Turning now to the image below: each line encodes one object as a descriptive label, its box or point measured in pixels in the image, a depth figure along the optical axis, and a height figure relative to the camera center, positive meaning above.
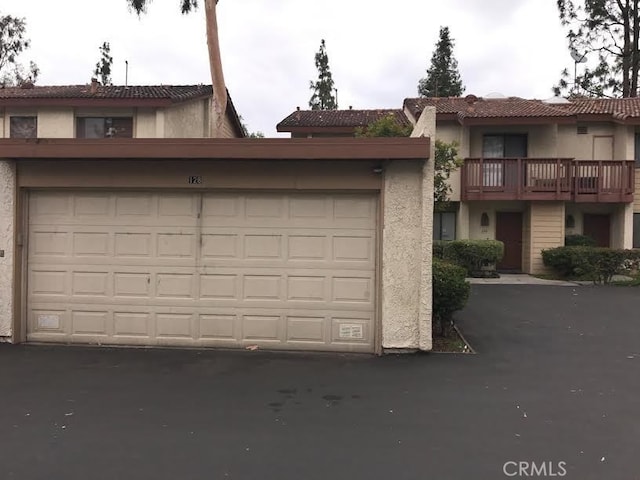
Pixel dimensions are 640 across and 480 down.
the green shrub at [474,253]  17.06 -0.32
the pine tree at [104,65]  46.51 +16.70
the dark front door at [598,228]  19.69 +0.73
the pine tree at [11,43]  31.14 +12.53
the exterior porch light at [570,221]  19.50 +0.96
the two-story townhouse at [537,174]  18.19 +2.65
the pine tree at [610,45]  28.67 +12.35
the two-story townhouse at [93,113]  17.19 +4.52
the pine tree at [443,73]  44.91 +15.72
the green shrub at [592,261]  15.93 -0.51
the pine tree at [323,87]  46.91 +14.92
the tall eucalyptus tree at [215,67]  14.72 +5.19
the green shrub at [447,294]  7.44 -0.76
